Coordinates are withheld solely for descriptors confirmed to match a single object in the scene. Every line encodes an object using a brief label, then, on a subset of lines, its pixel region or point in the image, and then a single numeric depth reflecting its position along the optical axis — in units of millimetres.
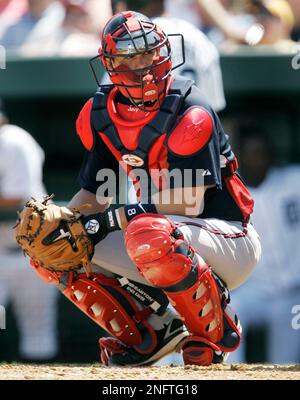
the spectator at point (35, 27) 14477
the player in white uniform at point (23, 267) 13617
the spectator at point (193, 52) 10914
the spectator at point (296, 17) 14594
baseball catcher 8266
